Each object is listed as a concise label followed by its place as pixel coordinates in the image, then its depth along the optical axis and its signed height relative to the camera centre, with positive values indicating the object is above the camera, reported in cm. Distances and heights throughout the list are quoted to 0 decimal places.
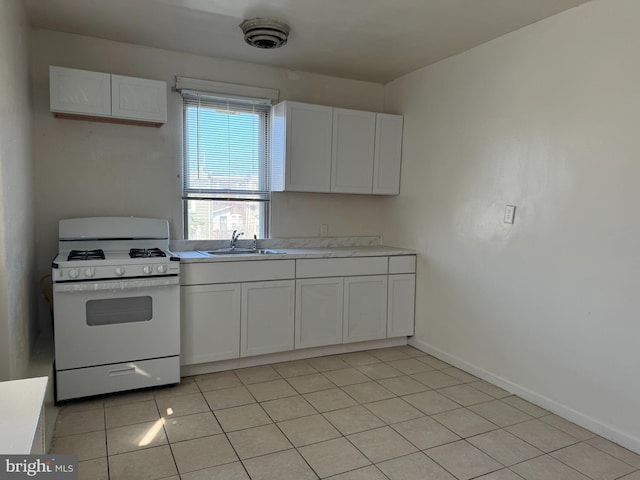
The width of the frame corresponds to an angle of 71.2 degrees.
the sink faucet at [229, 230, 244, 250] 372 -31
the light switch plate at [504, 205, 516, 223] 303 -2
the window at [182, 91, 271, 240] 365 +30
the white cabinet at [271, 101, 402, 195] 371 +48
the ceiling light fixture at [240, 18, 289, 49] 286 +112
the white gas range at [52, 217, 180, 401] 266 -73
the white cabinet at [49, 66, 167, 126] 291 +69
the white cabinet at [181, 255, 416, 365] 319 -78
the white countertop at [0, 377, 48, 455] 107 -58
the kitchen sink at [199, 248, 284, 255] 355 -40
